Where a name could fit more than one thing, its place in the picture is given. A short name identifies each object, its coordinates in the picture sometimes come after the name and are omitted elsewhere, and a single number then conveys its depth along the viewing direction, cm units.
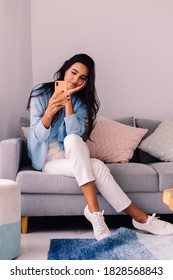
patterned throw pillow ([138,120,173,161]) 288
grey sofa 243
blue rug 193
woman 228
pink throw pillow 285
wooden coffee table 165
